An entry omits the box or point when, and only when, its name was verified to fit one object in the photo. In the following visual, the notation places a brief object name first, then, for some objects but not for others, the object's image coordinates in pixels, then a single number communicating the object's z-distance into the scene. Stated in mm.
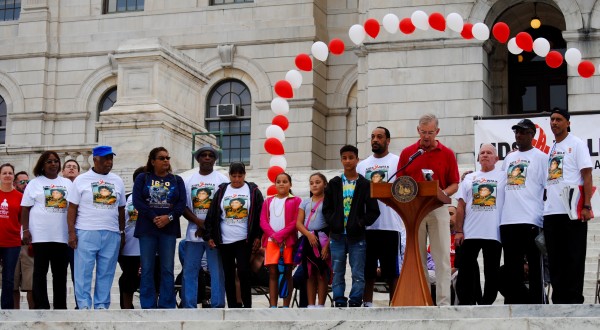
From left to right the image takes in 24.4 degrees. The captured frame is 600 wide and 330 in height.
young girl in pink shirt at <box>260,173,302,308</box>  15086
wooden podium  13000
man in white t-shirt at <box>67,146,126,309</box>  14617
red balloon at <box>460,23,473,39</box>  24141
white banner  21906
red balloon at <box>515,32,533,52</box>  22906
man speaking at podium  13711
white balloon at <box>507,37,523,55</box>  23125
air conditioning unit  34219
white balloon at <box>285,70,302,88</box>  23469
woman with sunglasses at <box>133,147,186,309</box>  14727
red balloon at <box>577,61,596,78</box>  23141
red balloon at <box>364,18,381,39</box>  24906
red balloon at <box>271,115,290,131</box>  22609
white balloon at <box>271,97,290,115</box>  23203
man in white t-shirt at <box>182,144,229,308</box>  14992
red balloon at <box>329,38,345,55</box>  23953
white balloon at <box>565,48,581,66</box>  22969
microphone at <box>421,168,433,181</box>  13467
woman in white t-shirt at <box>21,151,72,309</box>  14820
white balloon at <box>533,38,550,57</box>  22875
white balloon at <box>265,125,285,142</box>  22438
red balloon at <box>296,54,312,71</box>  23234
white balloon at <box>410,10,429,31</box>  23891
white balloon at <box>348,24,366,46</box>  24422
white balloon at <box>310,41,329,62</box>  23848
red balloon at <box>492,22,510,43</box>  23203
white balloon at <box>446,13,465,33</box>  23828
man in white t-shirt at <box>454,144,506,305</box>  14156
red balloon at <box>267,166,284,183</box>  20578
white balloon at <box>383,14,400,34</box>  24328
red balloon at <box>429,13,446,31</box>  24109
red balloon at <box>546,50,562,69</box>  23109
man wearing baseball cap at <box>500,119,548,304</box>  13773
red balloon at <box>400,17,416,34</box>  24234
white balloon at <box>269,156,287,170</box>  21719
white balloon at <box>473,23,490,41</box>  23609
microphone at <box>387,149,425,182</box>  13453
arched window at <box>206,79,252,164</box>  34344
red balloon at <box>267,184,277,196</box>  18953
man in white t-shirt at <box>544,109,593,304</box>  13148
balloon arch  22516
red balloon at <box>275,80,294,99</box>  23281
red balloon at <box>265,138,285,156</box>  21953
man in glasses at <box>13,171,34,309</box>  16516
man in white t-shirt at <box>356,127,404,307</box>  14320
